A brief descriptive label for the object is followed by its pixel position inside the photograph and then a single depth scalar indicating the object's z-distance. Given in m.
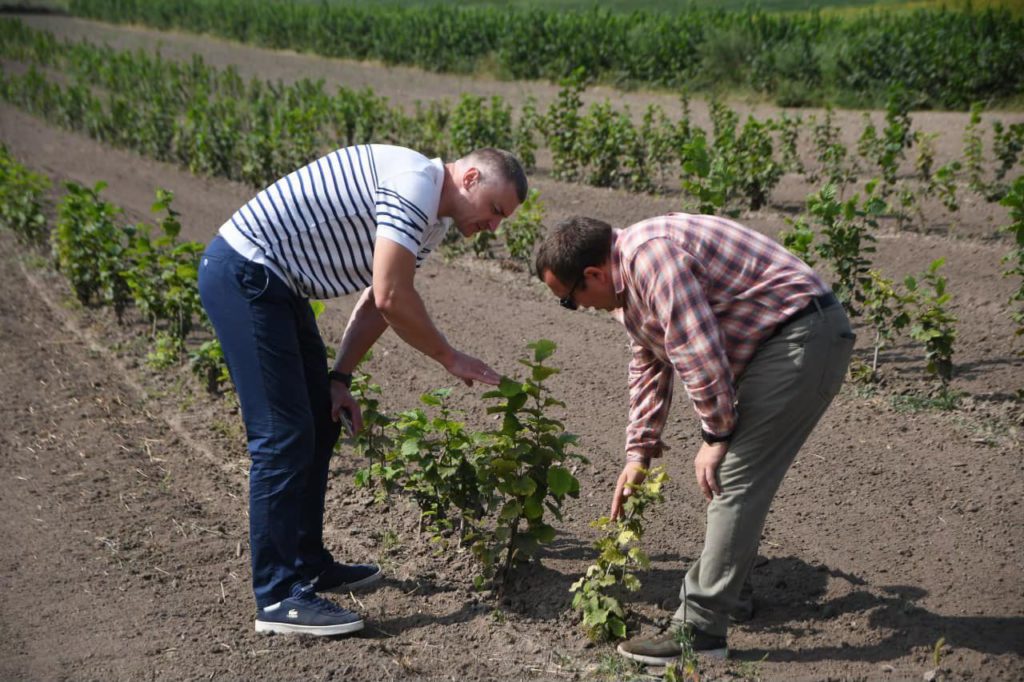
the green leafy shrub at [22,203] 9.11
